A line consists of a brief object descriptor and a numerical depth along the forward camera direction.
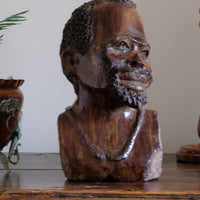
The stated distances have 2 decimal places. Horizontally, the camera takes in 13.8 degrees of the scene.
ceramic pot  1.66
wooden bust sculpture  1.51
